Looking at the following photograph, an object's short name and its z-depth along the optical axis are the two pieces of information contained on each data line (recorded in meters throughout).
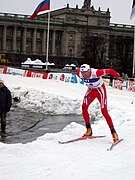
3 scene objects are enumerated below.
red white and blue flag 43.90
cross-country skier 10.22
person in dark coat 13.60
